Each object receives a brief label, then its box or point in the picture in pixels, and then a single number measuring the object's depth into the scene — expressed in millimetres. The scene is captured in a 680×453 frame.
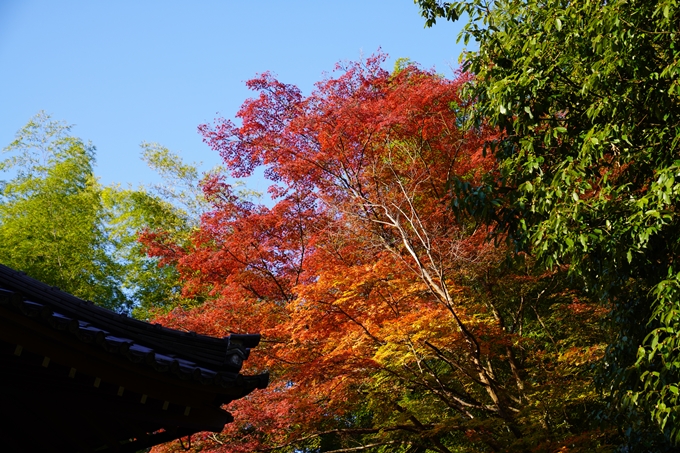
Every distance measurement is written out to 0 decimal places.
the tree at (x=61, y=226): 17469
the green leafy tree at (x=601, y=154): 4656
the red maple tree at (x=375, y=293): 8203
